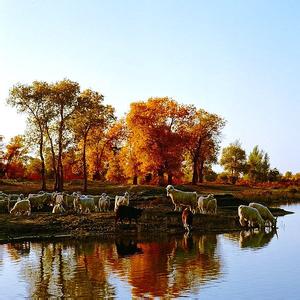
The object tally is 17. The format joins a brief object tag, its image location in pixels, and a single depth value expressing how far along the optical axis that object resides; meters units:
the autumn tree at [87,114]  73.56
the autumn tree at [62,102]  71.69
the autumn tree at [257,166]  142.38
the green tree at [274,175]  142.80
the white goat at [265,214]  38.72
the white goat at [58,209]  43.44
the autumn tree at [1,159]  114.31
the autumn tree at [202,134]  99.12
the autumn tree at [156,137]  87.19
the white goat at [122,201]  42.81
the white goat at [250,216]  37.81
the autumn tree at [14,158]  116.46
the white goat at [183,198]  41.75
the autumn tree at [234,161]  149.38
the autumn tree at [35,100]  71.75
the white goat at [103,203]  45.36
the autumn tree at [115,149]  99.06
